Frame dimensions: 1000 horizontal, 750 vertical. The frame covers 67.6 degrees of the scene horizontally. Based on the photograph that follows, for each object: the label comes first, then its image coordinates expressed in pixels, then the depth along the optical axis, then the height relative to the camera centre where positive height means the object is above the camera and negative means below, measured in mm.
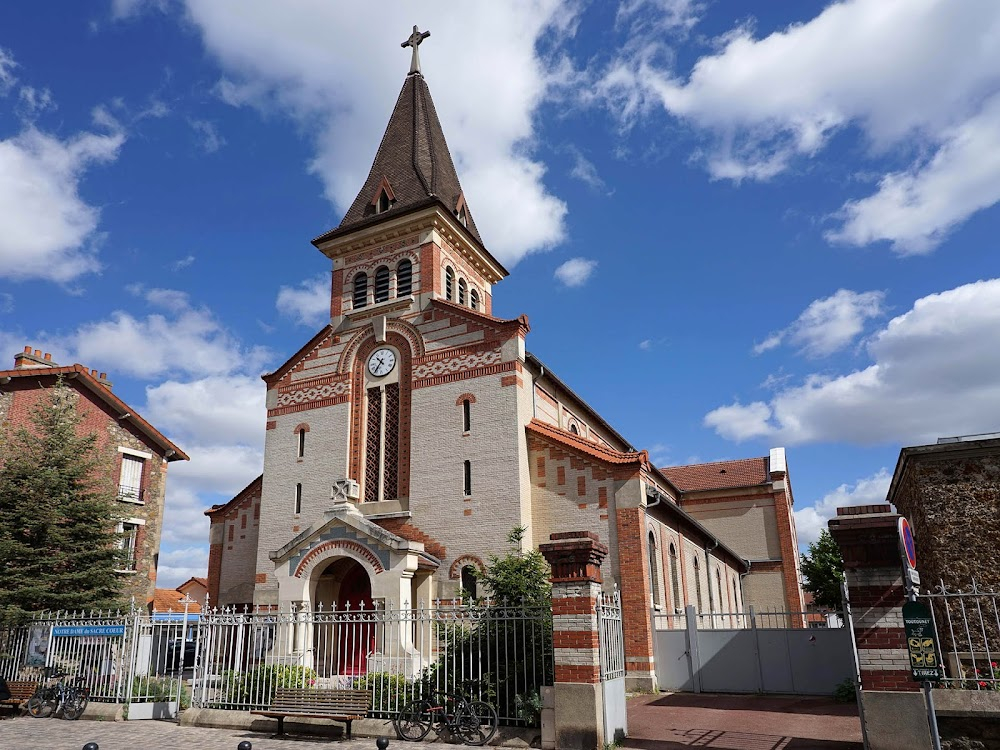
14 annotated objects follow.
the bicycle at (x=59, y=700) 15047 -1394
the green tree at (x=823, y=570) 30750 +1407
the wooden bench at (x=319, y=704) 13047 -1430
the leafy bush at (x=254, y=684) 14700 -1203
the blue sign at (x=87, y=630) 15625 -52
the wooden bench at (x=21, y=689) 15643 -1194
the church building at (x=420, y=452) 20125 +4685
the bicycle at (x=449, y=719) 11831 -1584
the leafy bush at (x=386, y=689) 13008 -1232
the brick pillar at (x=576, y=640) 11133 -404
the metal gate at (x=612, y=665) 11547 -856
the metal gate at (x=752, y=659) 17969 -1246
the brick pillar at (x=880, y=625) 9305 -276
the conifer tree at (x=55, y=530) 20219 +2672
